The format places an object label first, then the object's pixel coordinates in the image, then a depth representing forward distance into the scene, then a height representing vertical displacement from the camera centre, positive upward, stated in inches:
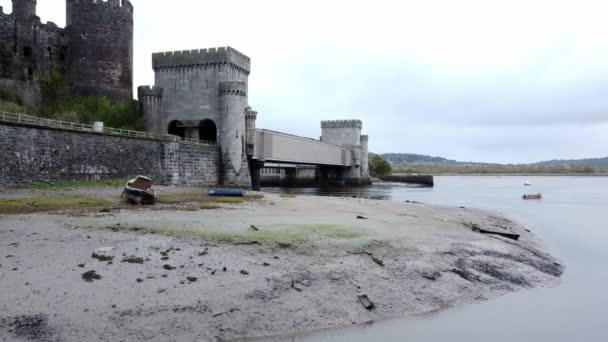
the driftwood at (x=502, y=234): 825.5 -110.5
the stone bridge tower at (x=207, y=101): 1911.9 +317.4
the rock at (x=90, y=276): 408.1 -91.5
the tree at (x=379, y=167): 4709.6 +72.3
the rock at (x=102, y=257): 459.2 -82.6
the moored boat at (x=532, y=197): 2399.1 -123.8
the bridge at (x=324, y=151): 2193.7 +139.7
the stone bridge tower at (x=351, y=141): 3737.7 +273.4
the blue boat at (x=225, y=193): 1220.5 -49.0
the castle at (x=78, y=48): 1803.6 +531.2
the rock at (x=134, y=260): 457.1 -85.4
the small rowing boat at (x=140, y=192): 903.8 -33.7
